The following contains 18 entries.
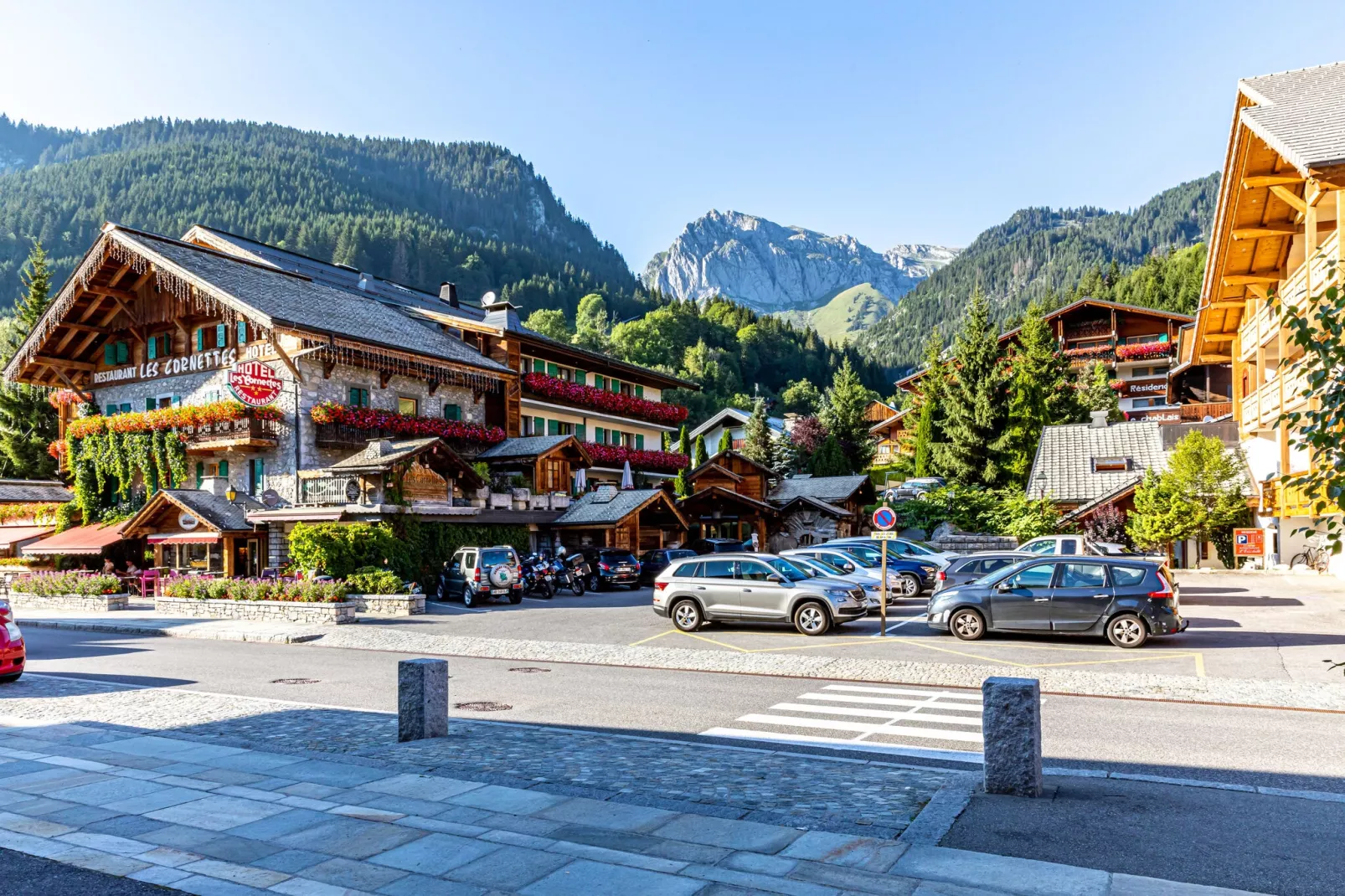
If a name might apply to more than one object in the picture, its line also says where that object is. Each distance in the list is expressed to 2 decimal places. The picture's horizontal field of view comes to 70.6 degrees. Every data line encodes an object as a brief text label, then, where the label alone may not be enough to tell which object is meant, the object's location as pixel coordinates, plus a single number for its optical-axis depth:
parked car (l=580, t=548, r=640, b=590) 33.47
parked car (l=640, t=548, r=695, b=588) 34.56
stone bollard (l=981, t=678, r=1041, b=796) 7.89
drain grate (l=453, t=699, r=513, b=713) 12.99
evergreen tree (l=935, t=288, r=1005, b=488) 53.94
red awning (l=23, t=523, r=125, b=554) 34.34
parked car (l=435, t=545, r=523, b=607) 28.44
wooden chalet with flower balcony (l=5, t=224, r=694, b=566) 32.97
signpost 19.75
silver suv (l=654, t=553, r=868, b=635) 20.67
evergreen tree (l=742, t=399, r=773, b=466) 73.75
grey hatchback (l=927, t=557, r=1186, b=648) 18.06
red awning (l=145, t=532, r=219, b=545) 31.58
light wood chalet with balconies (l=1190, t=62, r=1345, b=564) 24.03
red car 14.82
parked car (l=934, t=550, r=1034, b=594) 23.77
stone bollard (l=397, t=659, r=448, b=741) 10.46
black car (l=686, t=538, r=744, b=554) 39.16
